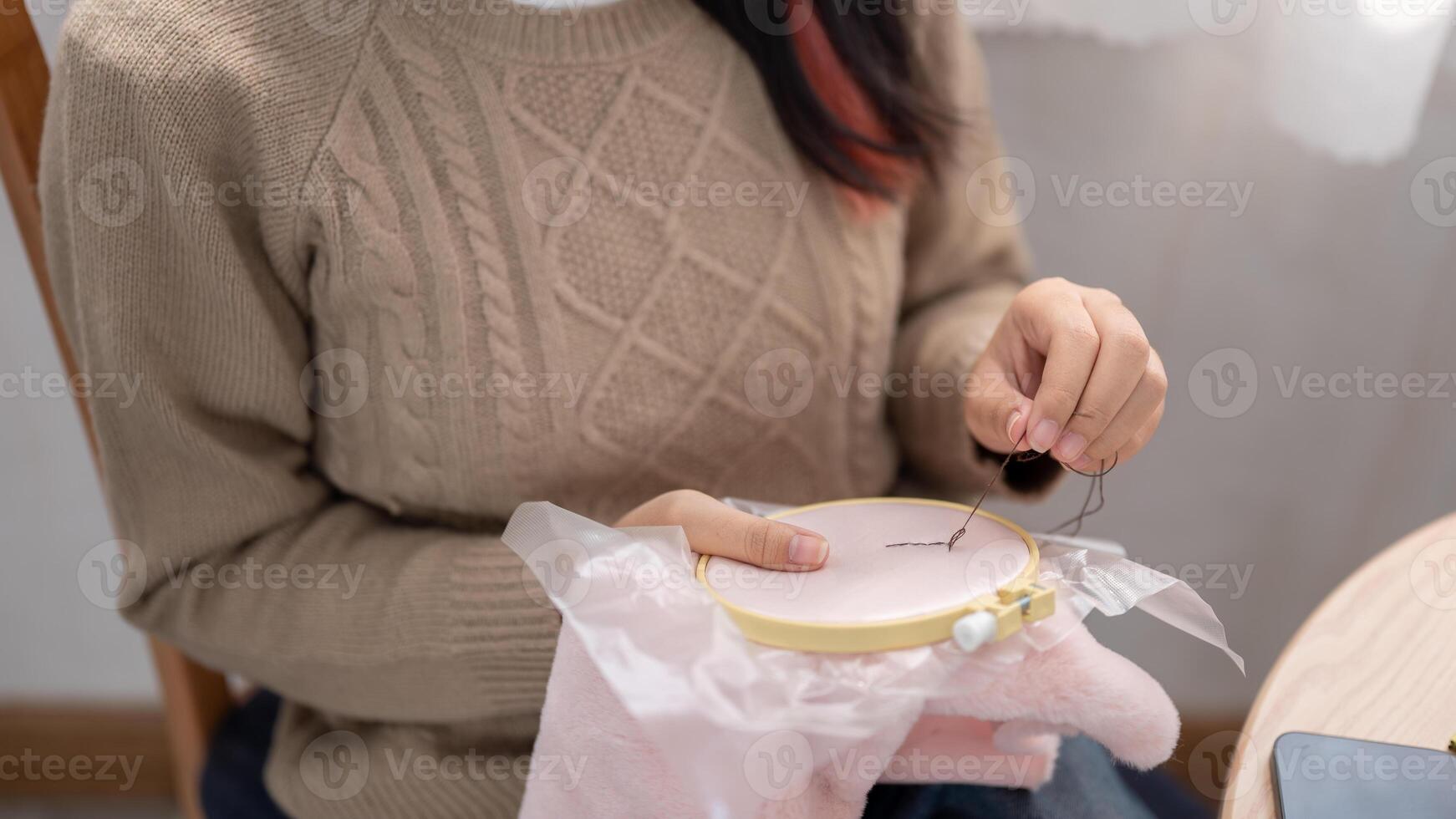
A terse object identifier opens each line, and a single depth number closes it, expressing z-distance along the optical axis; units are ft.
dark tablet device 1.45
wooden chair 1.94
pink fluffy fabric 1.44
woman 1.85
